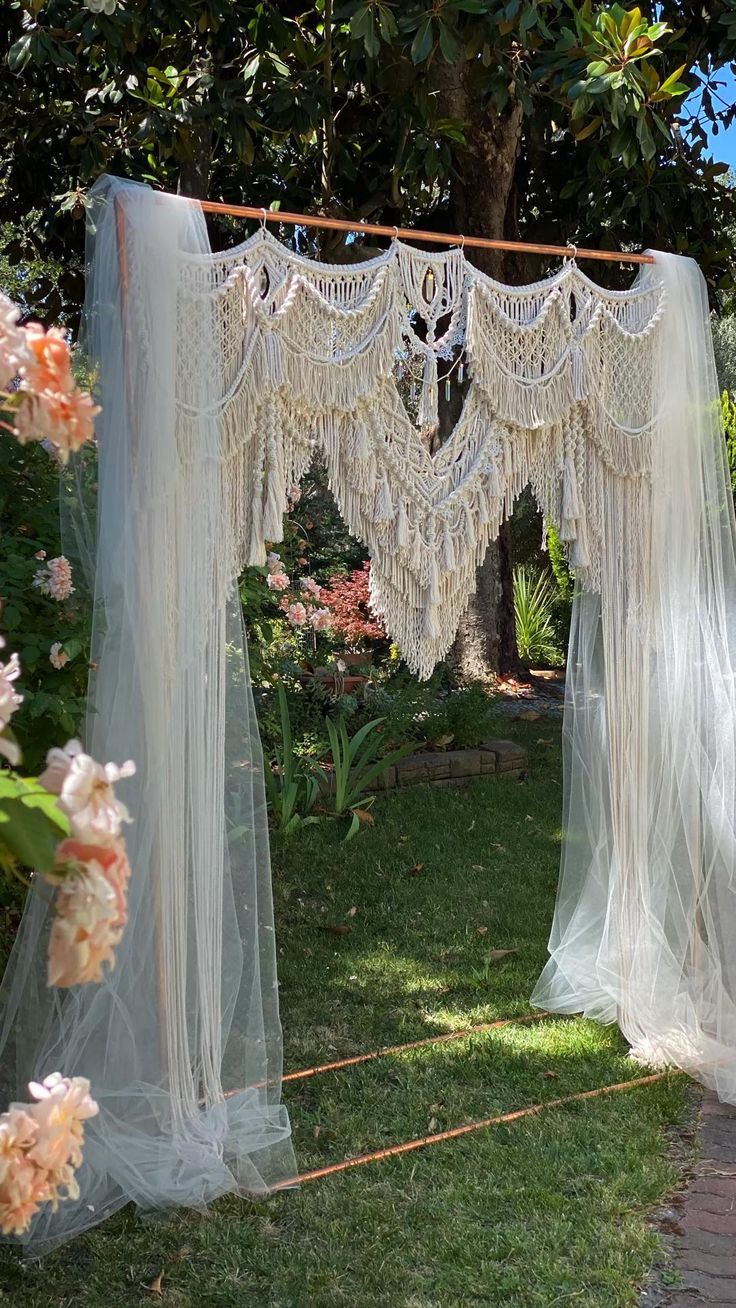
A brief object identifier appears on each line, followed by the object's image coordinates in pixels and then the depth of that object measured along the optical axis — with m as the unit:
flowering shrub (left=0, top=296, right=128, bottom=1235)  1.23
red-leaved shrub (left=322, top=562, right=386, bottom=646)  7.34
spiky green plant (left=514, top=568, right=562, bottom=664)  9.91
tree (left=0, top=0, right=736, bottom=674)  4.46
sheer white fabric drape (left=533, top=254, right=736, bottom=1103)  3.33
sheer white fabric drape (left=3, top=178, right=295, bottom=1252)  2.56
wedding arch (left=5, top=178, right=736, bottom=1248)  2.59
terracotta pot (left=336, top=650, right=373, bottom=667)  7.46
